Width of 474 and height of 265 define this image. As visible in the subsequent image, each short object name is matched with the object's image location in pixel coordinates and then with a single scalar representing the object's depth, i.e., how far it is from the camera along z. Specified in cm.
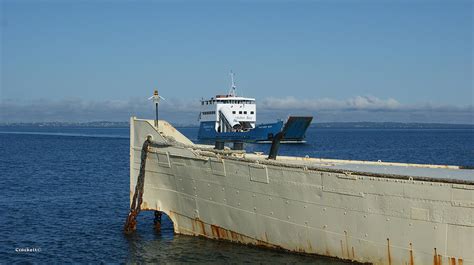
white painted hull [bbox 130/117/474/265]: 1445
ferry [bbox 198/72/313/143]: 8644
